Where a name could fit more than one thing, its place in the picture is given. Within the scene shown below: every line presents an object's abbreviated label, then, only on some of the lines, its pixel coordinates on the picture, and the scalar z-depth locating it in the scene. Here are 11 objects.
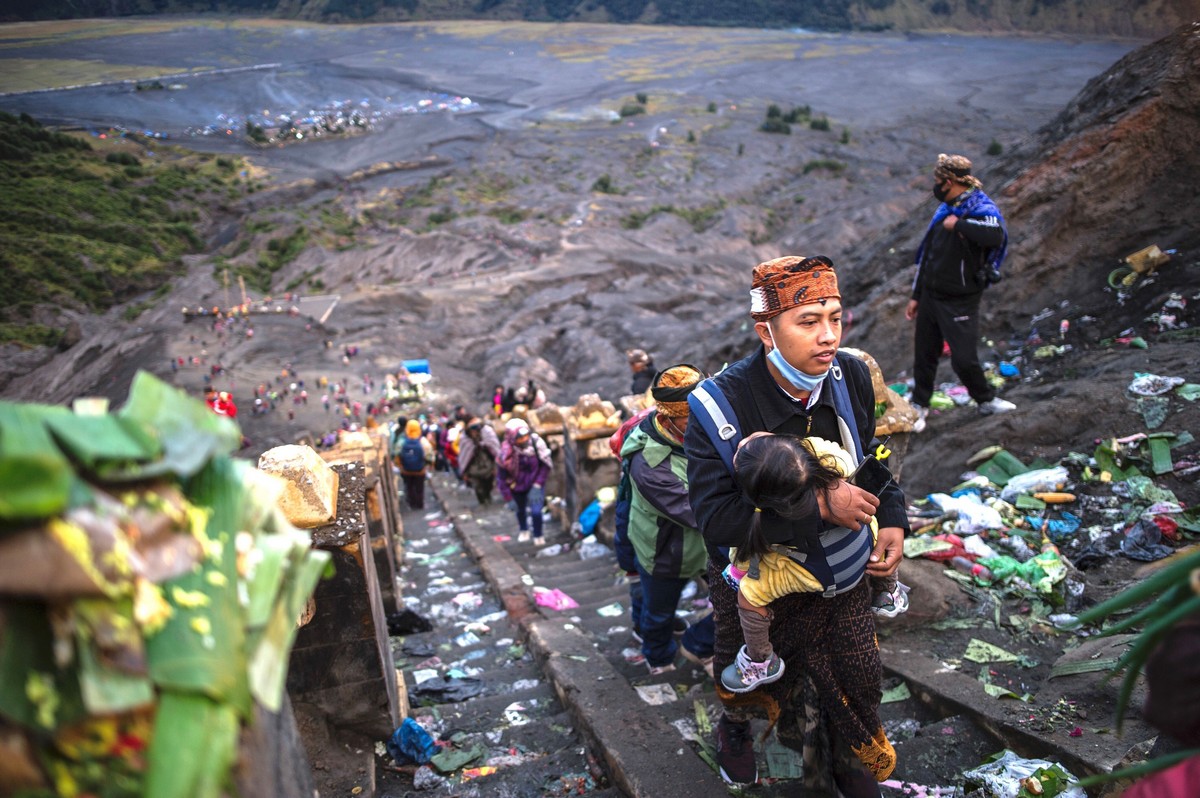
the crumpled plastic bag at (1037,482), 5.30
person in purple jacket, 8.23
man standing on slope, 5.49
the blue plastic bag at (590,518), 7.22
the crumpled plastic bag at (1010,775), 2.77
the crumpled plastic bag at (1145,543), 4.28
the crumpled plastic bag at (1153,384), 5.48
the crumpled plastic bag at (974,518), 4.95
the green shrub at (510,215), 47.69
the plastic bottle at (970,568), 4.54
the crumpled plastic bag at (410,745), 3.55
